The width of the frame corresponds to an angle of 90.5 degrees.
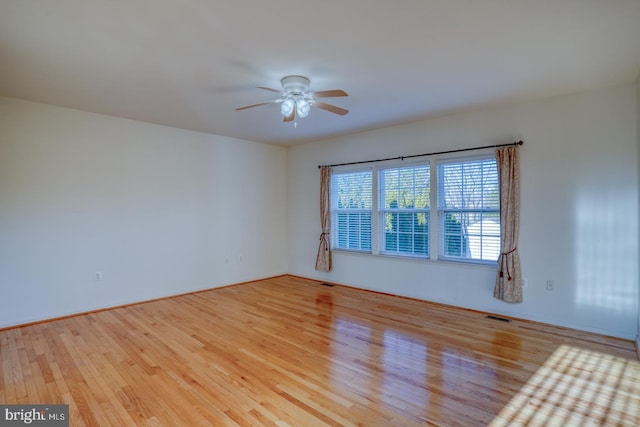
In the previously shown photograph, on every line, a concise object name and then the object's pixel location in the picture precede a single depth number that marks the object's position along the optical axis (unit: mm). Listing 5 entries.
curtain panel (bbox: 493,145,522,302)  3877
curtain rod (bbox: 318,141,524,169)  3998
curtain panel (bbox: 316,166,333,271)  5891
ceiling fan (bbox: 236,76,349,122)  3064
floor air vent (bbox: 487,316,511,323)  3871
